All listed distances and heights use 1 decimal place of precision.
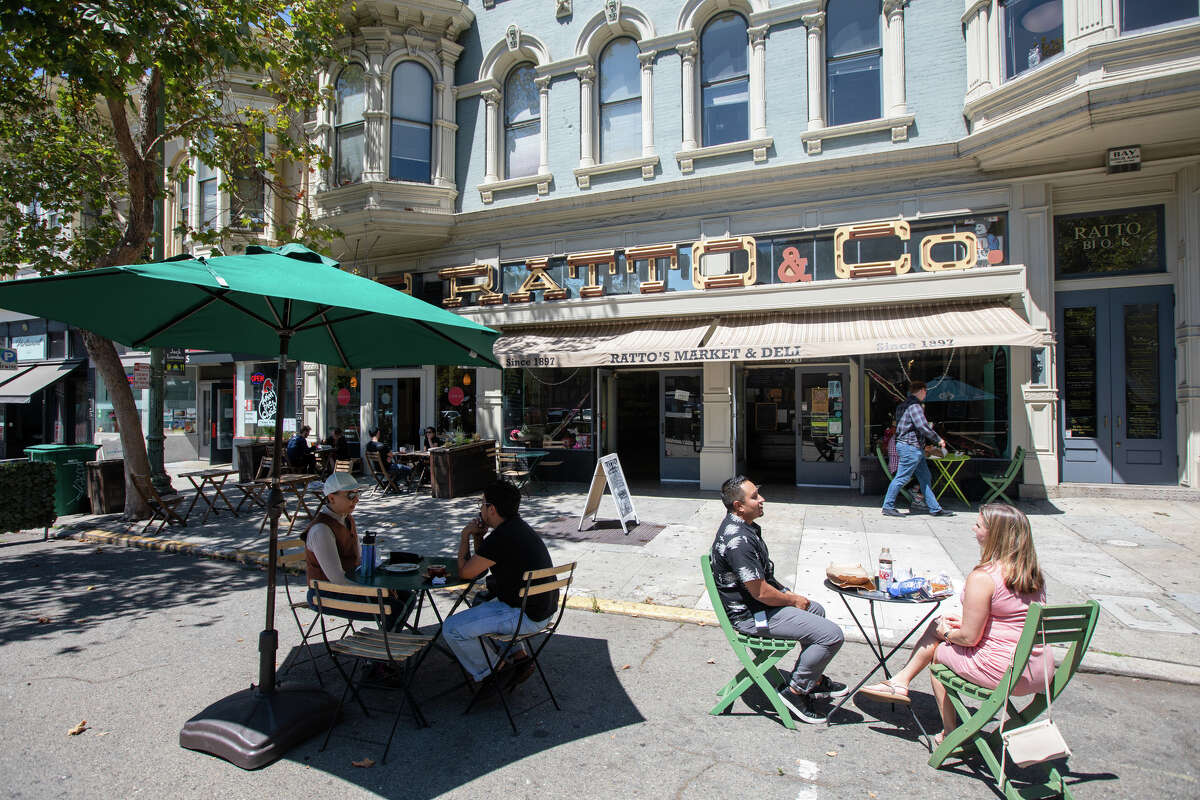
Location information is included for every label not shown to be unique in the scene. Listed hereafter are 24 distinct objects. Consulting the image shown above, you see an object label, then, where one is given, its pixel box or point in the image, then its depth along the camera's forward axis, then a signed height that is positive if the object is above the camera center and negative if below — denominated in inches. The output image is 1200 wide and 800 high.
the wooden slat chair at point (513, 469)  466.4 -46.8
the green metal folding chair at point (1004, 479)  375.9 -47.2
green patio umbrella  132.7 +23.3
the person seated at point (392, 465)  492.7 -45.0
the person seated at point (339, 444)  541.0 -31.7
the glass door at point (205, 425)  746.8 -20.2
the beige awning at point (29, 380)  755.4 +35.3
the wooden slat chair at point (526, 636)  147.9 -54.0
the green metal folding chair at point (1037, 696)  115.2 -55.5
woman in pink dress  124.9 -39.1
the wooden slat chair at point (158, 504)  368.1 -55.0
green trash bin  414.6 -41.6
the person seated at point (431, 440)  526.0 -28.2
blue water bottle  167.6 -39.3
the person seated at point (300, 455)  484.1 -35.9
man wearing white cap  161.8 -34.4
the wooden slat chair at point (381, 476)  483.8 -53.2
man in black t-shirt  151.5 -40.6
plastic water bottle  152.9 -40.9
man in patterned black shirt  149.1 -48.1
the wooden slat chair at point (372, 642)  139.4 -53.8
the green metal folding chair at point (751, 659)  145.7 -59.1
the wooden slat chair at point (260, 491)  407.4 -57.0
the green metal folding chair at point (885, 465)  384.2 -41.2
